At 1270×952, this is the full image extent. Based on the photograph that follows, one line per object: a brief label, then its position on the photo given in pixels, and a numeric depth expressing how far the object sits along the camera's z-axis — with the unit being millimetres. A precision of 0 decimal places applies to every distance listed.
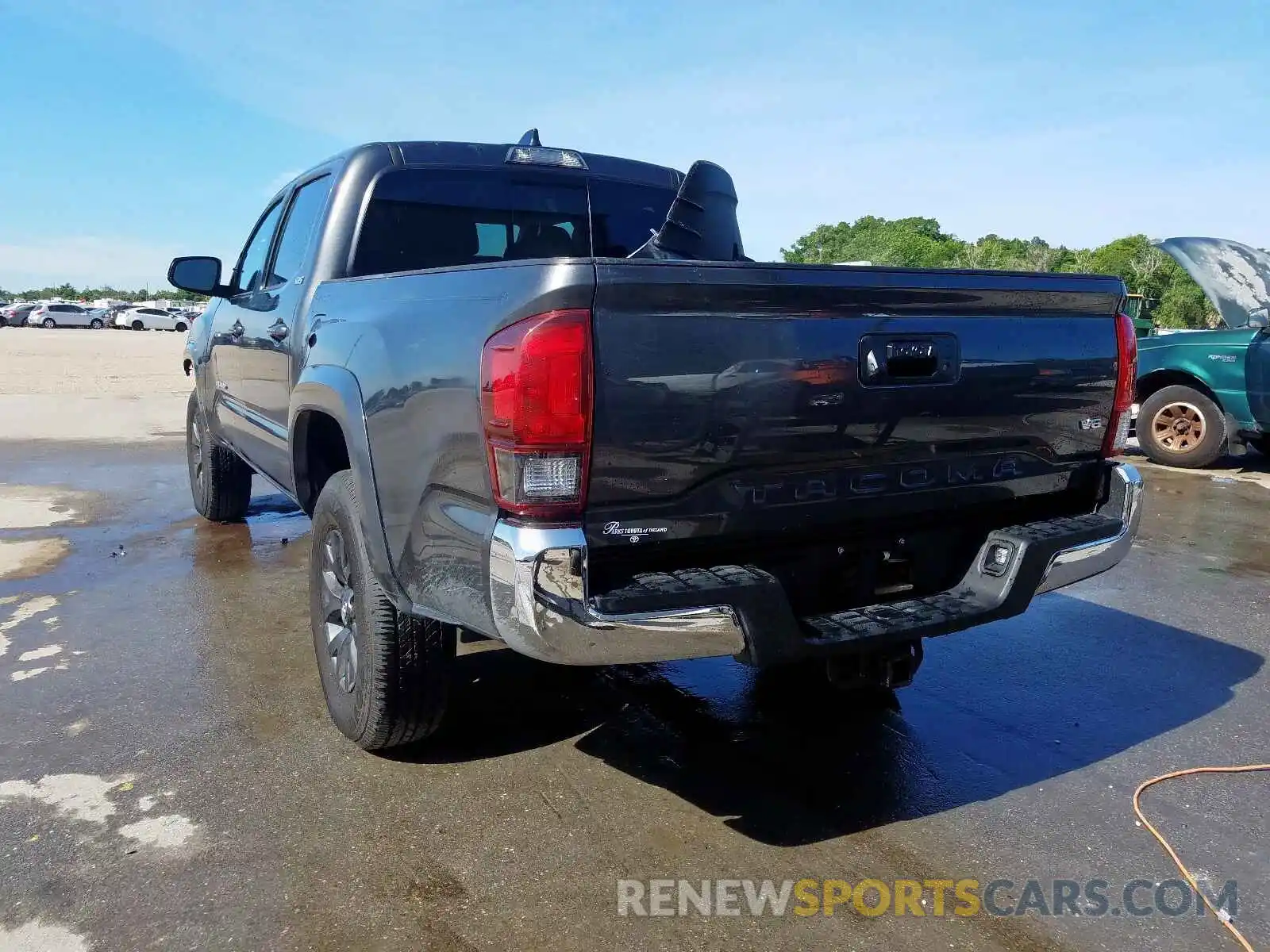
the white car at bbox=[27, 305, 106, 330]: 53594
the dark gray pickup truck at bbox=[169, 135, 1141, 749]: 2350
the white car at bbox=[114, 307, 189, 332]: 52594
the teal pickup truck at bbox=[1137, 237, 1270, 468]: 8250
